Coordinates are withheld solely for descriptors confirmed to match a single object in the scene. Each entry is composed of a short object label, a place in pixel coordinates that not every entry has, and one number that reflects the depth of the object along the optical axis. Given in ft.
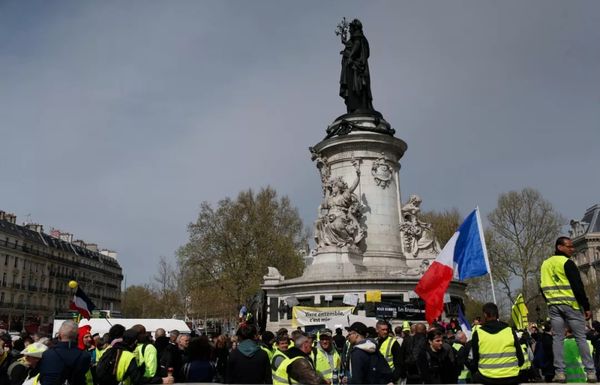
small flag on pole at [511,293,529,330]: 40.91
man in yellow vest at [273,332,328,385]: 17.02
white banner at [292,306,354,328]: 59.00
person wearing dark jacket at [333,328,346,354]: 40.14
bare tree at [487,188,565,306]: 141.90
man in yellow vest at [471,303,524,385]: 19.71
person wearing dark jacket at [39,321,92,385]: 17.88
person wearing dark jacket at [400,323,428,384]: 27.02
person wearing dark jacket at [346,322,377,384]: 22.22
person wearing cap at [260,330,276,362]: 29.39
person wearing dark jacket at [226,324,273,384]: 21.18
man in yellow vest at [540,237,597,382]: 21.39
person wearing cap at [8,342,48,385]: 19.89
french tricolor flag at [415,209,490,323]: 30.66
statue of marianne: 91.20
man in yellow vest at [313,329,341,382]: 26.40
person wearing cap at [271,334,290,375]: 21.57
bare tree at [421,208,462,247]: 158.30
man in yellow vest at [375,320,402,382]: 27.76
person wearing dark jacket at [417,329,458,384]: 27.17
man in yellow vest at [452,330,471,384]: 26.86
